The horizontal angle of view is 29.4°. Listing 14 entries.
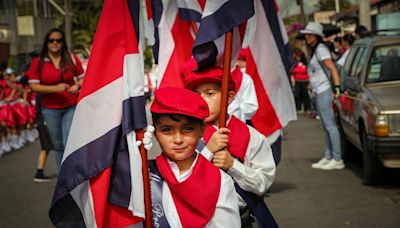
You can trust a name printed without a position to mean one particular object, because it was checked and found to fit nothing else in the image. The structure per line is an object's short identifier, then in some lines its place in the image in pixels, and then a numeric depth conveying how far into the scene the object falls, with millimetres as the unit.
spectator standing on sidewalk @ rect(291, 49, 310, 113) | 22219
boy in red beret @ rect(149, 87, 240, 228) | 3434
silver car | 8344
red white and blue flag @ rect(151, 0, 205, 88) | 4844
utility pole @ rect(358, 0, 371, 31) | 22052
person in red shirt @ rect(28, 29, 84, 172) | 8672
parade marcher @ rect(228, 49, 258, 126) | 6980
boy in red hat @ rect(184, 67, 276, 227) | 4039
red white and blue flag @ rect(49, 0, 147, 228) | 3578
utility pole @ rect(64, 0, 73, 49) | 33938
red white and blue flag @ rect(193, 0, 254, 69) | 4062
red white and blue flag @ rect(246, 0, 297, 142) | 5484
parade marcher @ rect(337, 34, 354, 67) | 15961
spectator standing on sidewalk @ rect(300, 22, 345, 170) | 10195
